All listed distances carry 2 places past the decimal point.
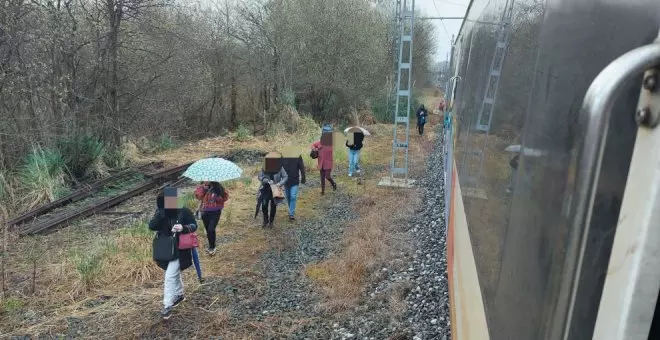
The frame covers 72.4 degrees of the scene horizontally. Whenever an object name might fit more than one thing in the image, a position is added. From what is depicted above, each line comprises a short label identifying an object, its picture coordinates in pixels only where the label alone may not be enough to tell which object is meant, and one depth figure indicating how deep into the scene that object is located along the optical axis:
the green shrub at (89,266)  5.61
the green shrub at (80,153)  10.92
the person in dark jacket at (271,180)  7.61
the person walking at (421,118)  20.24
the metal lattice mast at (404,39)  9.32
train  0.74
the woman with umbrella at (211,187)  5.83
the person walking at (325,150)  9.77
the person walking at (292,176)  8.05
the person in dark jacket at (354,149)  11.42
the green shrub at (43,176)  9.28
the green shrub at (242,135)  17.95
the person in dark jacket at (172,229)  4.70
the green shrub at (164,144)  15.71
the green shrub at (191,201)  8.73
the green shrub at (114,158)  12.55
